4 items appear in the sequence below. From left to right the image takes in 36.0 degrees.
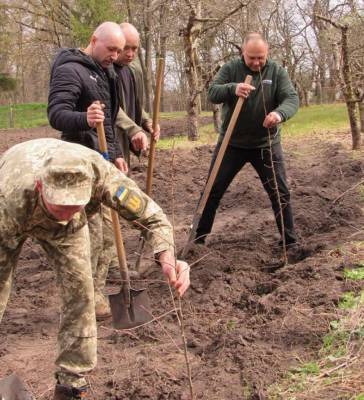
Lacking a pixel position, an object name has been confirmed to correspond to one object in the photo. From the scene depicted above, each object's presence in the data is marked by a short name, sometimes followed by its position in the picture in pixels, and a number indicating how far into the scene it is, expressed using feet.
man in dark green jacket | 16.34
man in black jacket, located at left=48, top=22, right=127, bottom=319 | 13.46
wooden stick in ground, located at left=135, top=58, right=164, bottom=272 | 15.85
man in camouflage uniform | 8.27
